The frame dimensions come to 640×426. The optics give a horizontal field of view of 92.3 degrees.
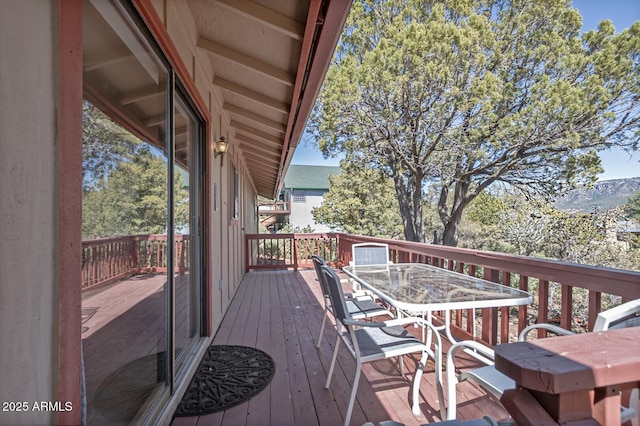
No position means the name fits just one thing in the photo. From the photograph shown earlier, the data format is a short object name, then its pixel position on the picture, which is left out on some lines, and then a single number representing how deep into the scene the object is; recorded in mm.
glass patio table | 1865
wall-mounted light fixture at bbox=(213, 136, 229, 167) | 3138
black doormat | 1944
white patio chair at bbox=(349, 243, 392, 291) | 3496
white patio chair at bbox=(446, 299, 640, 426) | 1228
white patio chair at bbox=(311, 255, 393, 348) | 2281
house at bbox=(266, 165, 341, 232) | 19625
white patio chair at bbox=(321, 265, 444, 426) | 1714
